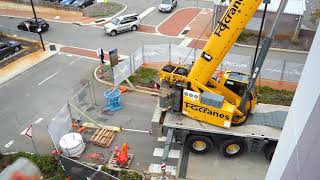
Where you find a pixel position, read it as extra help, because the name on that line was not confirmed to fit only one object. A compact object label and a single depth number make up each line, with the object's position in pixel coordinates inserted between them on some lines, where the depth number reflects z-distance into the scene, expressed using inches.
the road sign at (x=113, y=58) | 808.5
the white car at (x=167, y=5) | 1288.1
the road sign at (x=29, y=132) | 565.0
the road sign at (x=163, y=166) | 529.4
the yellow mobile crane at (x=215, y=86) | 488.4
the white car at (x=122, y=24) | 1112.2
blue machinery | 716.7
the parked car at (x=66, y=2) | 1359.0
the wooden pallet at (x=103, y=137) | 615.8
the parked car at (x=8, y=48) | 978.1
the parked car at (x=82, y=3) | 1350.9
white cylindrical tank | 573.7
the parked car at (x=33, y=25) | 1149.3
